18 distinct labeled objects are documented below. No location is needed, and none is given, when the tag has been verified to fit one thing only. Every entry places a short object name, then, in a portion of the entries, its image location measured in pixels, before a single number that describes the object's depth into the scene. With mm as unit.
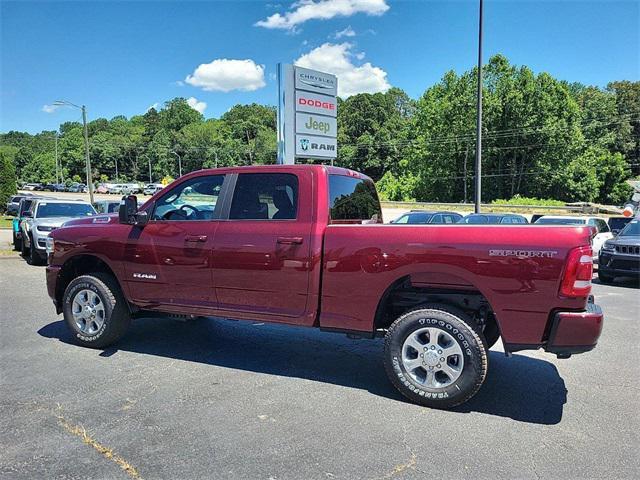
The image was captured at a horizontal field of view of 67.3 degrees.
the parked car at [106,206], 21550
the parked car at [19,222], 14664
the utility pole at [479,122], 17125
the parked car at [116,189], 80238
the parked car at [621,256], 10898
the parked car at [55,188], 79188
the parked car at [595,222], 13555
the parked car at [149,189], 76369
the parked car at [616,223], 17378
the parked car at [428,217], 15789
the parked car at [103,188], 81438
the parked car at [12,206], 32562
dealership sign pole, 18453
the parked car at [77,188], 80612
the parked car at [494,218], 14844
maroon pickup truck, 3652
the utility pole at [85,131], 29608
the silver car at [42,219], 12672
